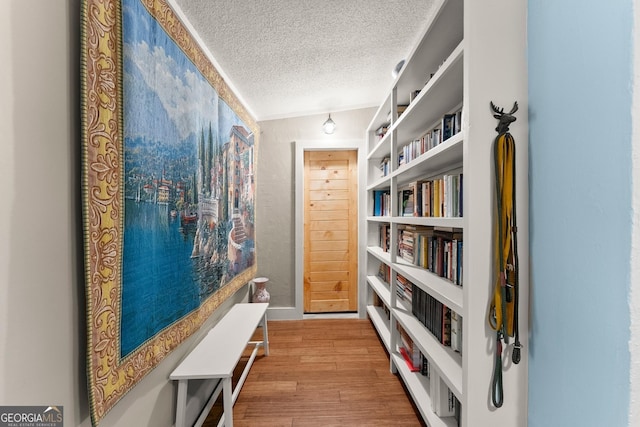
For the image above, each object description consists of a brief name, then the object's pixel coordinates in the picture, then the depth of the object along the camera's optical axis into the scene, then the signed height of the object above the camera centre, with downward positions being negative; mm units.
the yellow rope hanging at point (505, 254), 910 -149
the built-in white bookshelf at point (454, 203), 951 +50
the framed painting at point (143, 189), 785 +95
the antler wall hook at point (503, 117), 930 +348
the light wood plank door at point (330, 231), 3158 -231
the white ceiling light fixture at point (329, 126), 2916 +994
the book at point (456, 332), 1300 -622
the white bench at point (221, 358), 1223 -778
